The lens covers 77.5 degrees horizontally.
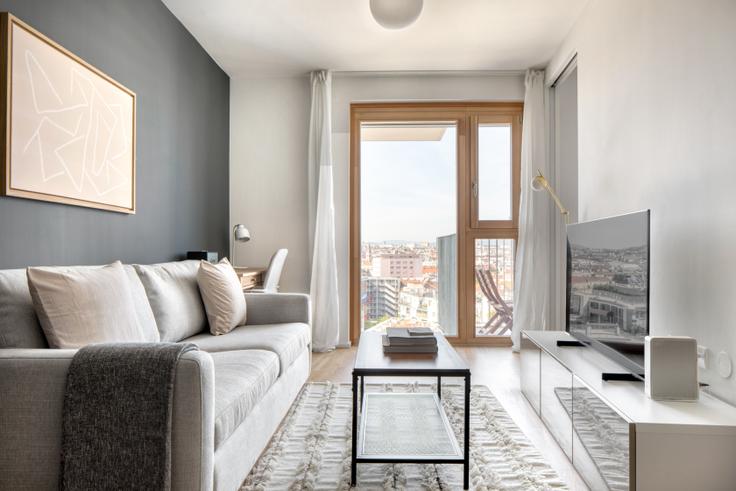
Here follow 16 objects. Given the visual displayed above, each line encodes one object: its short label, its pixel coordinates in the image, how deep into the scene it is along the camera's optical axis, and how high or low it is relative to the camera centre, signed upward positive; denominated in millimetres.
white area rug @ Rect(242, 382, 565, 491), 1881 -967
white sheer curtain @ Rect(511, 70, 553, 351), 4367 +165
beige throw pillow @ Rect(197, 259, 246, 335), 2816 -322
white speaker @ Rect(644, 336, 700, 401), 1737 -447
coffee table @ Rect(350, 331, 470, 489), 1833 -834
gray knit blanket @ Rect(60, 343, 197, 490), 1300 -511
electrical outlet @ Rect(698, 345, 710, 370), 1932 -454
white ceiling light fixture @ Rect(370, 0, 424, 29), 2832 +1481
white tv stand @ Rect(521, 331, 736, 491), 1498 -653
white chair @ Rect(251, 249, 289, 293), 3732 -216
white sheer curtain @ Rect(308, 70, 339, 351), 4398 +257
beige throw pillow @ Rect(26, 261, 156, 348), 1624 -230
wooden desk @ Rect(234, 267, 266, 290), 3701 -251
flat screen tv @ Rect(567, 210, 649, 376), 1980 -181
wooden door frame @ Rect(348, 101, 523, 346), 4590 +716
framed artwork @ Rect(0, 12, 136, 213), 1907 +579
